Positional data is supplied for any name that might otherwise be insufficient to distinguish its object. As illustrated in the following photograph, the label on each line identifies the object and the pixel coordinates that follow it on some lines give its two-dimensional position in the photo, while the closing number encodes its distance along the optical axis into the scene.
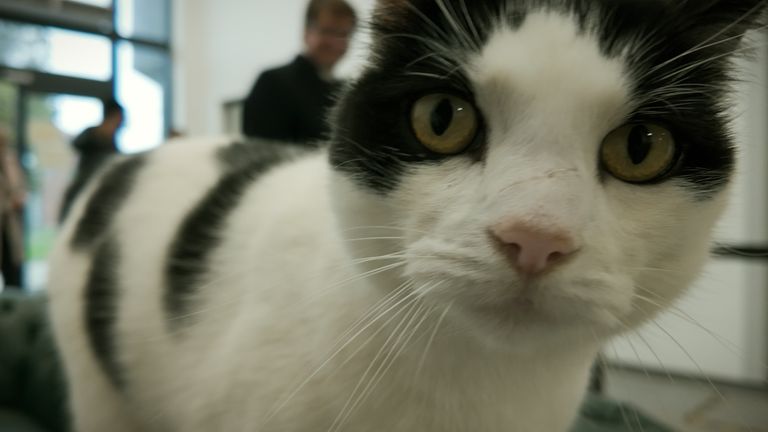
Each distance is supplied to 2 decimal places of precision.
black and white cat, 0.19
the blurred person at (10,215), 1.03
